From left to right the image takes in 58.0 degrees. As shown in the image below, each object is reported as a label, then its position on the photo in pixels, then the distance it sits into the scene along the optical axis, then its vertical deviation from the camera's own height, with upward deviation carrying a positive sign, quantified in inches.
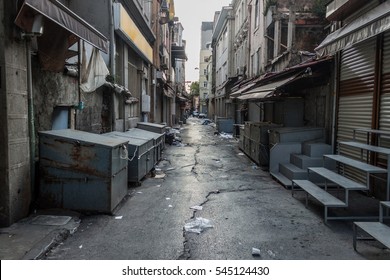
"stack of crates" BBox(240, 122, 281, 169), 462.0 -44.0
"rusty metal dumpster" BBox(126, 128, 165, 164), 419.4 -32.7
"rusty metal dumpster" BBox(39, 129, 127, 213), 231.3 -41.9
